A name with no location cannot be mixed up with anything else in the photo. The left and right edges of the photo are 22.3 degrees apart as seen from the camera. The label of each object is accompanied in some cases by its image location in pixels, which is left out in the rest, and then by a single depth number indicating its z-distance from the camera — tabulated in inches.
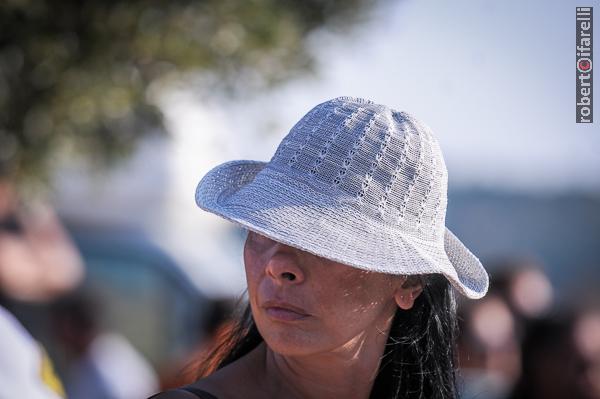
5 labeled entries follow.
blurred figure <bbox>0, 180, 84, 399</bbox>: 155.6
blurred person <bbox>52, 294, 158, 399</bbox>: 383.3
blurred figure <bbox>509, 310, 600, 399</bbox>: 251.3
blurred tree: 338.7
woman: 113.9
